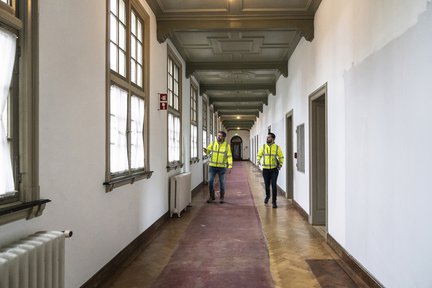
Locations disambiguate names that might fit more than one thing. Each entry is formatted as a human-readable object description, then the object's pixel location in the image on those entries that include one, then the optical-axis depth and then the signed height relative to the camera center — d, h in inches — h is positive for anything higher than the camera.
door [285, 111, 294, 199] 325.4 -15.6
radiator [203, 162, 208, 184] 474.6 -34.4
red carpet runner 130.5 -50.0
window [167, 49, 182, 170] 259.0 +28.8
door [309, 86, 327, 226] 219.5 -10.1
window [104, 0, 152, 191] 142.9 +25.4
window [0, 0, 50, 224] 75.8 +8.6
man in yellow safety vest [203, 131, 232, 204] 310.2 -10.1
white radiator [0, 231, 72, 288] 68.2 -24.2
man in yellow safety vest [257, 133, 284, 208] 281.1 -11.0
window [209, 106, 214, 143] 626.2 +40.8
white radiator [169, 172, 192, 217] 243.4 -32.7
